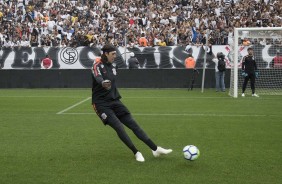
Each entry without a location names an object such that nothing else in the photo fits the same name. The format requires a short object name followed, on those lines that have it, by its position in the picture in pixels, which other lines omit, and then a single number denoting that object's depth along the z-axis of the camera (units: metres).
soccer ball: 8.80
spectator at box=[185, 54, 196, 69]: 27.94
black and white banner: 29.28
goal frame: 22.39
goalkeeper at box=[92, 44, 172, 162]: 9.09
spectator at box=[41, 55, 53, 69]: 29.86
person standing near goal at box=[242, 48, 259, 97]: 22.41
